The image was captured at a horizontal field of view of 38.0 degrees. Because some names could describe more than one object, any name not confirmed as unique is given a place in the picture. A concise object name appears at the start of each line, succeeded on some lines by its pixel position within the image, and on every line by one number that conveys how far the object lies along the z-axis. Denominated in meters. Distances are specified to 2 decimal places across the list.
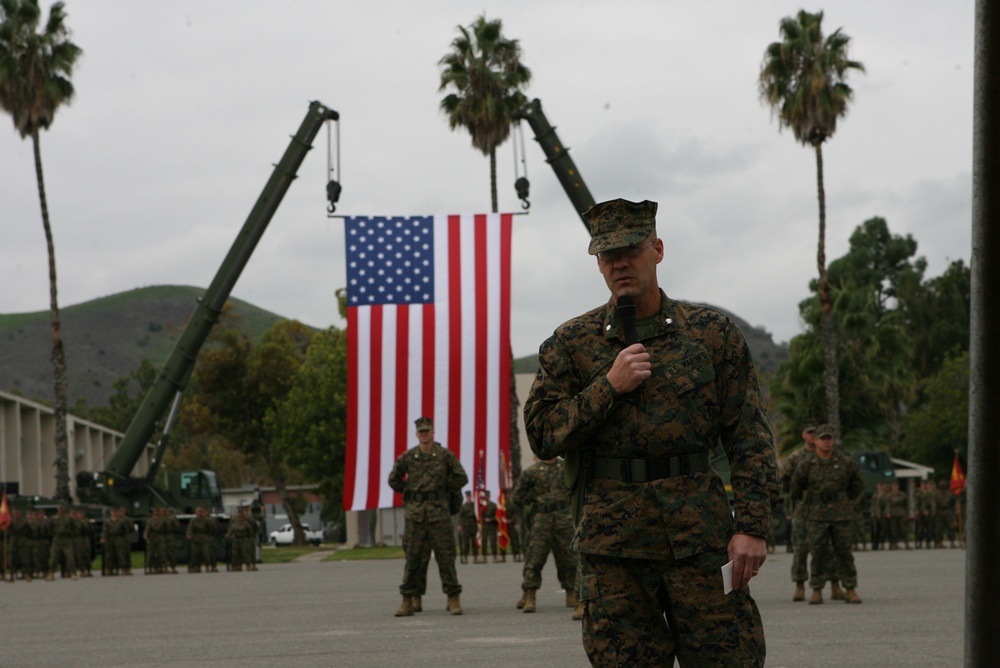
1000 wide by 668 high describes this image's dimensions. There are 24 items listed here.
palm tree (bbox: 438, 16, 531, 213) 44.81
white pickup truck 83.31
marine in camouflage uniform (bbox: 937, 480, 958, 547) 37.03
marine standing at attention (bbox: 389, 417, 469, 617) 15.27
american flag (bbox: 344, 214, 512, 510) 28.08
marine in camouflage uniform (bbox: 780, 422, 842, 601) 16.42
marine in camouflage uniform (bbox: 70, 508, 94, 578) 31.20
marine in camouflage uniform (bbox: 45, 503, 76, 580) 30.56
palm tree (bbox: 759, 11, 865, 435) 39.28
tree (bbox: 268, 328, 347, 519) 62.03
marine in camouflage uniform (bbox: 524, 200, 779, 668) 4.88
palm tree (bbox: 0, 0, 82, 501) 41.16
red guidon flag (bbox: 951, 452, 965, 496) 37.16
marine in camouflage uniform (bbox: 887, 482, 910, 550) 36.50
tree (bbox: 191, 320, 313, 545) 66.75
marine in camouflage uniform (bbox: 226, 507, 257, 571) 34.00
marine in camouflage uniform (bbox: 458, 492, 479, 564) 38.88
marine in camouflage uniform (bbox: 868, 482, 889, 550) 36.16
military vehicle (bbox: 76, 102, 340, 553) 34.19
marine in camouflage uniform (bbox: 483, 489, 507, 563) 38.78
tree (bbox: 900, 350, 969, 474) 53.16
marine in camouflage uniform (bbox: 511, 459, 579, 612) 15.52
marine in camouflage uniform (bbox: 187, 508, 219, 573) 34.00
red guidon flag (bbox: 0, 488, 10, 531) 32.41
